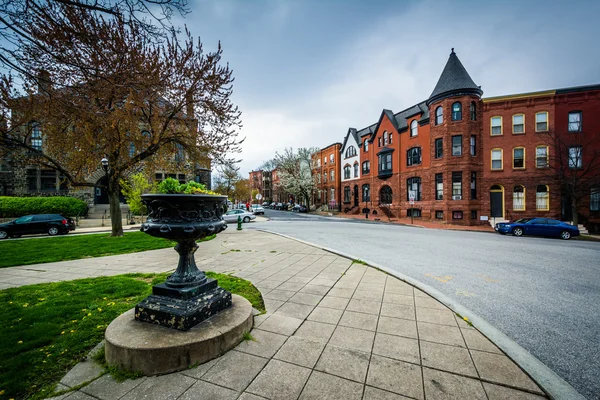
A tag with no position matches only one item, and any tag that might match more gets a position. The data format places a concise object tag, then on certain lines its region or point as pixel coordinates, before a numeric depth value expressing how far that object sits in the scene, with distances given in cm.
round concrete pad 243
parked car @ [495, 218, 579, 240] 1527
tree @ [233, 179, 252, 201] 5189
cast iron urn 292
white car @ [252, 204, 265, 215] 3927
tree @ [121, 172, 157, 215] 2534
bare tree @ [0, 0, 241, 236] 414
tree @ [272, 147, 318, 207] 4556
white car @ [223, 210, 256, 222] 2597
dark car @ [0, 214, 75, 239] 1603
